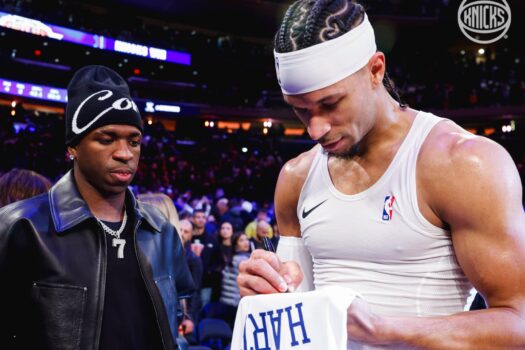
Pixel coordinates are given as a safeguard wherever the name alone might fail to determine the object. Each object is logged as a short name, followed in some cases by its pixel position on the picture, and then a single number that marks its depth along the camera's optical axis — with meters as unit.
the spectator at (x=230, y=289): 5.98
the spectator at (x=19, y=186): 2.99
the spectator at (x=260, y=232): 7.27
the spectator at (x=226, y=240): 6.95
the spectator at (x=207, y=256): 6.29
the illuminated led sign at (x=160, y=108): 21.34
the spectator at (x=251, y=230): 8.29
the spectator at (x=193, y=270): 5.30
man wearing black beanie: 1.99
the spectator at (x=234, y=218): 8.59
